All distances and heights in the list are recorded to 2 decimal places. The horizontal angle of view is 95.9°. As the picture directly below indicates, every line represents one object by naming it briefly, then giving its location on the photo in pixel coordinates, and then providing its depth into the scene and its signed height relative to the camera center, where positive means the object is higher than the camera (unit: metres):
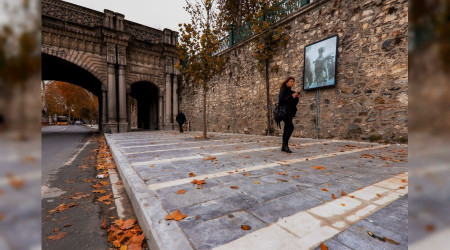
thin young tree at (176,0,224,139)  8.48 +3.15
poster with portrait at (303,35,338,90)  7.85 +2.31
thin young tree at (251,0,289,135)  9.94 +4.19
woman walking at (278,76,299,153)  5.04 +0.47
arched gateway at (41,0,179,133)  13.31 +4.65
